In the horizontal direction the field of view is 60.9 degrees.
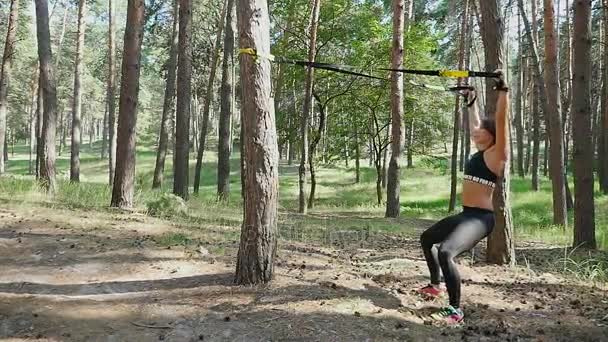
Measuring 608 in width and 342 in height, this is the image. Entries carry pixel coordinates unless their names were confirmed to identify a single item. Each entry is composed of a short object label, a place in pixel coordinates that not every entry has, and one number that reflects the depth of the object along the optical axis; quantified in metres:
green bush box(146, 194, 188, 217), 10.30
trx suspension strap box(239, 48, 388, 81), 5.14
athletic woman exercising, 4.58
